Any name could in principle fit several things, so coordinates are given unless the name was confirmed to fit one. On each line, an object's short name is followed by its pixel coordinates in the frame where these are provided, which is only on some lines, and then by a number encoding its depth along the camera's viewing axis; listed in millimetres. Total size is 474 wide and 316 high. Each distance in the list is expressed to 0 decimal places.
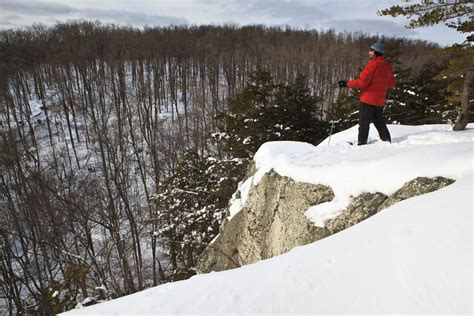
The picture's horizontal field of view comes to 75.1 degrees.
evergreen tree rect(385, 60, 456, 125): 16406
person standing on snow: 5934
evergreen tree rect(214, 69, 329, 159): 13859
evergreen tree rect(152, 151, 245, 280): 14844
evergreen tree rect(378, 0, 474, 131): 6738
